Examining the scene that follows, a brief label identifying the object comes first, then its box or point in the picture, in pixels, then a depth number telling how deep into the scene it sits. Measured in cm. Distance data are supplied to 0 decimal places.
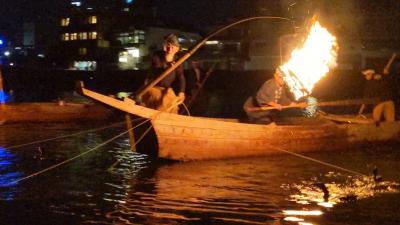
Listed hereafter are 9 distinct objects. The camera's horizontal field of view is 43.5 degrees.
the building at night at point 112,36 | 4959
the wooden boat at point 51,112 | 1850
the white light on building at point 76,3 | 6809
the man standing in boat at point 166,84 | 1069
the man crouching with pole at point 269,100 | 1141
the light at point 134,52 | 5028
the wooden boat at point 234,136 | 1014
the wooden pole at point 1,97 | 1894
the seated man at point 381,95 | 1359
